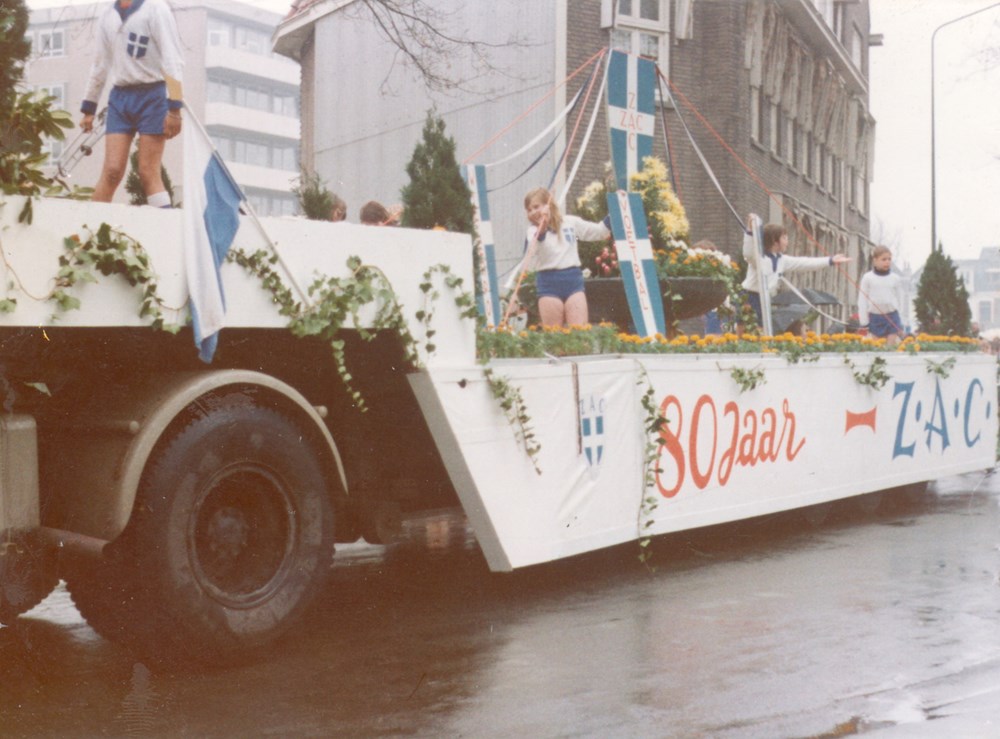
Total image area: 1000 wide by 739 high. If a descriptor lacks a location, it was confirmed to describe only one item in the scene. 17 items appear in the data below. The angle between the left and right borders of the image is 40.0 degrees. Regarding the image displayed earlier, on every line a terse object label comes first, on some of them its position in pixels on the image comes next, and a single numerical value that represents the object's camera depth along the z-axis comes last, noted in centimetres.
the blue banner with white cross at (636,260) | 1027
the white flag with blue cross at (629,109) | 1161
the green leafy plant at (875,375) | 1038
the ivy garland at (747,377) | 865
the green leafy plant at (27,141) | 482
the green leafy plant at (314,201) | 1641
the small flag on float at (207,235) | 529
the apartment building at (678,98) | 1995
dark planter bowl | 1137
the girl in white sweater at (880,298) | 1480
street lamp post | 1505
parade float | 505
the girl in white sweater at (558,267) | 1053
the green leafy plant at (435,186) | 1886
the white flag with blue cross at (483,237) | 1123
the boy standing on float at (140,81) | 658
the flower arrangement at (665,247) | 1148
